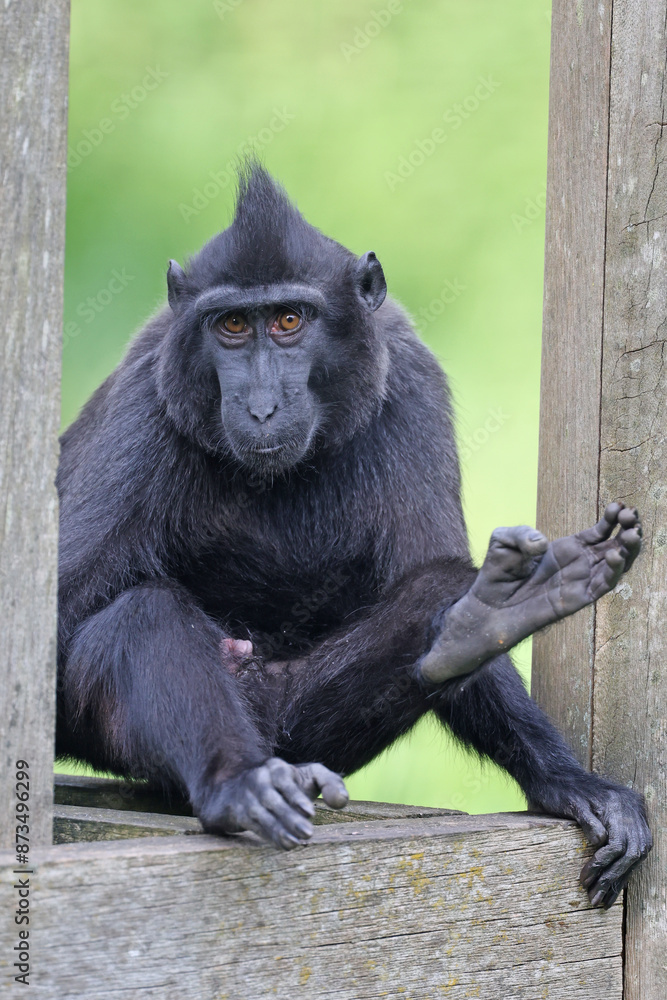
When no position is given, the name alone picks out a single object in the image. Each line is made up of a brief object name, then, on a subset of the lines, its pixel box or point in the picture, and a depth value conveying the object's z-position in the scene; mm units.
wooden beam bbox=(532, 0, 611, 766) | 6836
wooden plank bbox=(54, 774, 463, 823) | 7223
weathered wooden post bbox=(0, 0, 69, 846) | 4625
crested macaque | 6828
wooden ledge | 4699
